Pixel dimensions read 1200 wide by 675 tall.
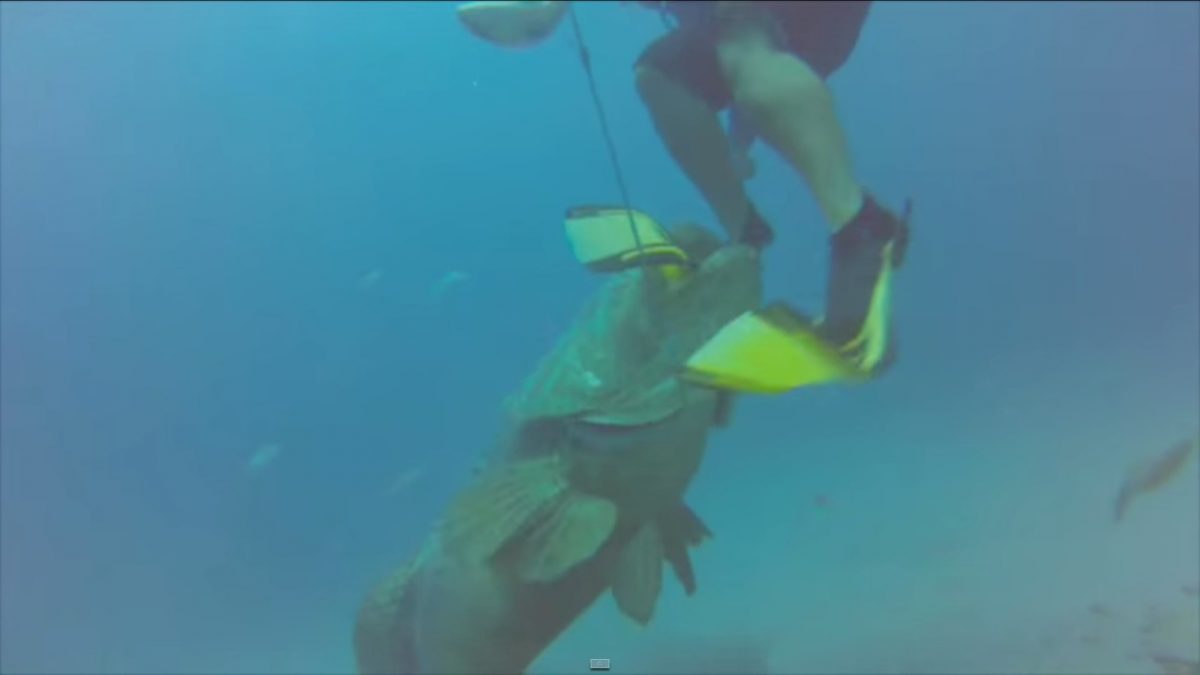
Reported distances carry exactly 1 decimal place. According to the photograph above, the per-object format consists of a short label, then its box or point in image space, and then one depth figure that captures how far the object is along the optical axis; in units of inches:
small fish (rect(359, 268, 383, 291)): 344.4
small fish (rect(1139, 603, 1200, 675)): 144.7
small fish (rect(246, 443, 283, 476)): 292.3
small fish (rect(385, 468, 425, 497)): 351.6
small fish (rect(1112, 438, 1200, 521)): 215.6
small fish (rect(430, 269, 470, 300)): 341.7
